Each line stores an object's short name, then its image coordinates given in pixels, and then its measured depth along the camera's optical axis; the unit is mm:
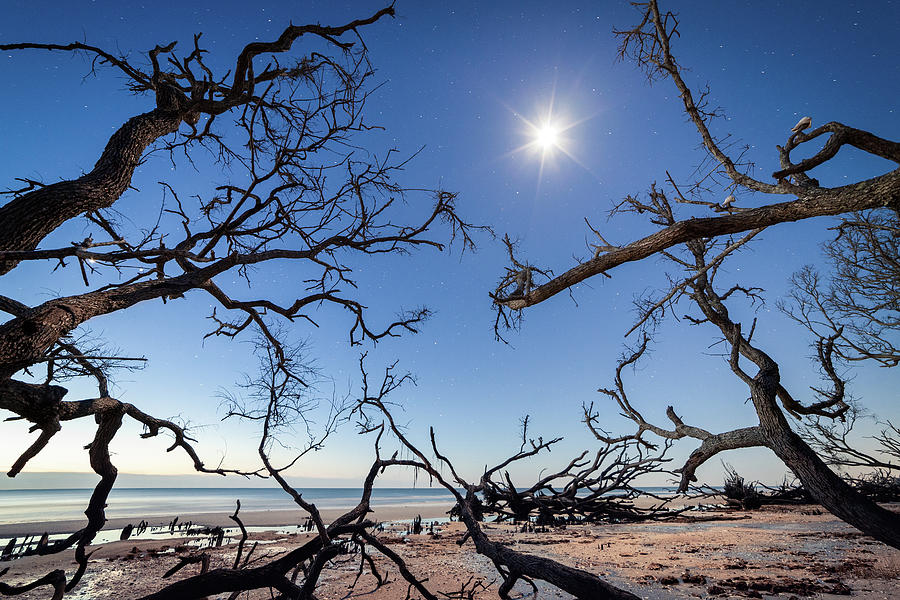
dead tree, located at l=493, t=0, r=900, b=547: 3234
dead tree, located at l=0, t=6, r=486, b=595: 2951
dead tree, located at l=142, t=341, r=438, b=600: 2877
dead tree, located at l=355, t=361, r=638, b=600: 2242
